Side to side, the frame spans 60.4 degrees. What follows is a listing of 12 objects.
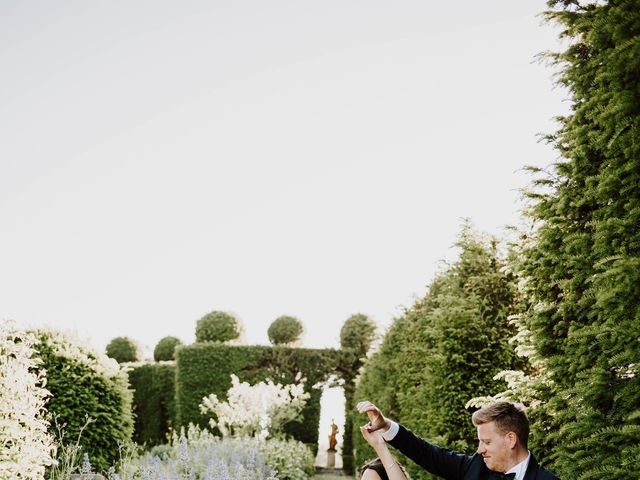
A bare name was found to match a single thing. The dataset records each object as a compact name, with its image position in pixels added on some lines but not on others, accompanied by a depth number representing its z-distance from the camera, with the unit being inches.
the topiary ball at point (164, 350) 817.5
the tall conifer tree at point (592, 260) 123.0
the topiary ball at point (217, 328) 734.5
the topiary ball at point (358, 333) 698.2
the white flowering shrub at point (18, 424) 192.9
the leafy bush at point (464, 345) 239.9
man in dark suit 110.0
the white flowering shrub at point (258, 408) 526.6
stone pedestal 672.4
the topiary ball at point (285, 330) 731.4
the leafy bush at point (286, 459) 358.6
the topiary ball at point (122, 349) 820.0
